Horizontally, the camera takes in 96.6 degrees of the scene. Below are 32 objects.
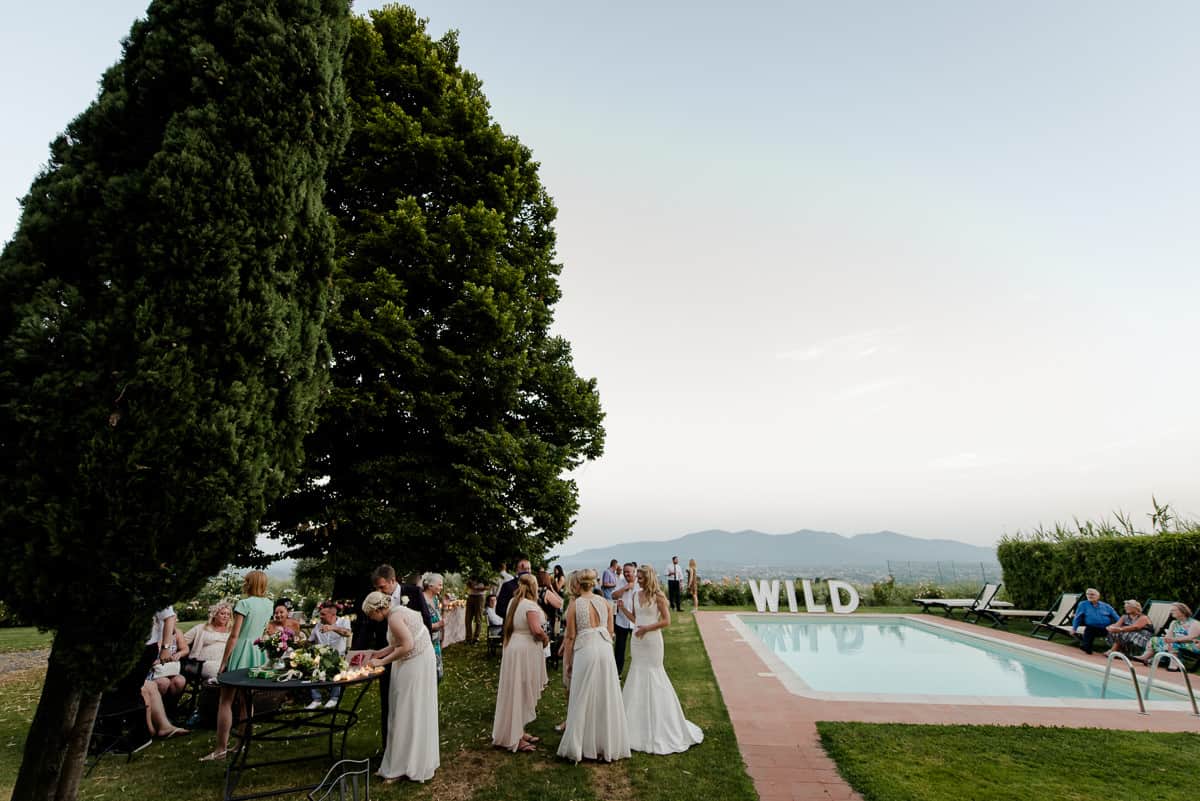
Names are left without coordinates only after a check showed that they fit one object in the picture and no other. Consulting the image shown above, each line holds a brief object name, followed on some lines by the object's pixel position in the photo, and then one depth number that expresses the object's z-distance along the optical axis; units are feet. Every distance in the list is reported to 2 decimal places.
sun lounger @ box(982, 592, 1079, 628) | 48.43
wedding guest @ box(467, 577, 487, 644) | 48.34
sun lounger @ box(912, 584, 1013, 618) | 57.82
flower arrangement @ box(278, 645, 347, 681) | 17.11
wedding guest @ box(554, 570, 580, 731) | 21.13
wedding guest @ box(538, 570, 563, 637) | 28.84
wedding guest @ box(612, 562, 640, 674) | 32.17
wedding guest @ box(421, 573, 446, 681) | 26.13
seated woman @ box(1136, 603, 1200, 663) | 32.94
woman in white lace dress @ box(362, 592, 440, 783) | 17.75
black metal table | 15.63
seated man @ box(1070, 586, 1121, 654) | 40.09
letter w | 67.72
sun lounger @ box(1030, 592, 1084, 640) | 46.53
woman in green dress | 21.22
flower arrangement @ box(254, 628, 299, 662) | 17.94
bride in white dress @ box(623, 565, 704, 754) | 20.86
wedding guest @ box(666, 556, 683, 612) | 64.28
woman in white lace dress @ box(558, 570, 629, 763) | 19.66
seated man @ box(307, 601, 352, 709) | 27.17
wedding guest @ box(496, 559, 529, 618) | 34.81
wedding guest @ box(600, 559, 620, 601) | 48.41
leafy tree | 35.27
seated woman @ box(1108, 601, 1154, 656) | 35.14
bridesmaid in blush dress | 20.86
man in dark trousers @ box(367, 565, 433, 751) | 18.85
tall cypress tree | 11.57
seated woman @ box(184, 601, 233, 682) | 24.50
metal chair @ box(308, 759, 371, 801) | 14.48
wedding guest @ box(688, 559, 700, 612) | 68.13
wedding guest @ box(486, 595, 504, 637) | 38.37
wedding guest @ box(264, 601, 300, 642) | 27.22
